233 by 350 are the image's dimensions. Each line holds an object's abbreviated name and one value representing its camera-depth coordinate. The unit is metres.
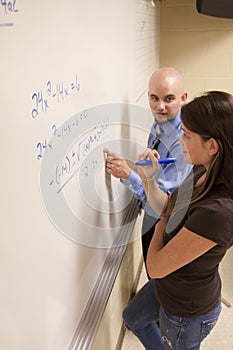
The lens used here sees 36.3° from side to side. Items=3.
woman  1.02
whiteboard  0.64
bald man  1.57
